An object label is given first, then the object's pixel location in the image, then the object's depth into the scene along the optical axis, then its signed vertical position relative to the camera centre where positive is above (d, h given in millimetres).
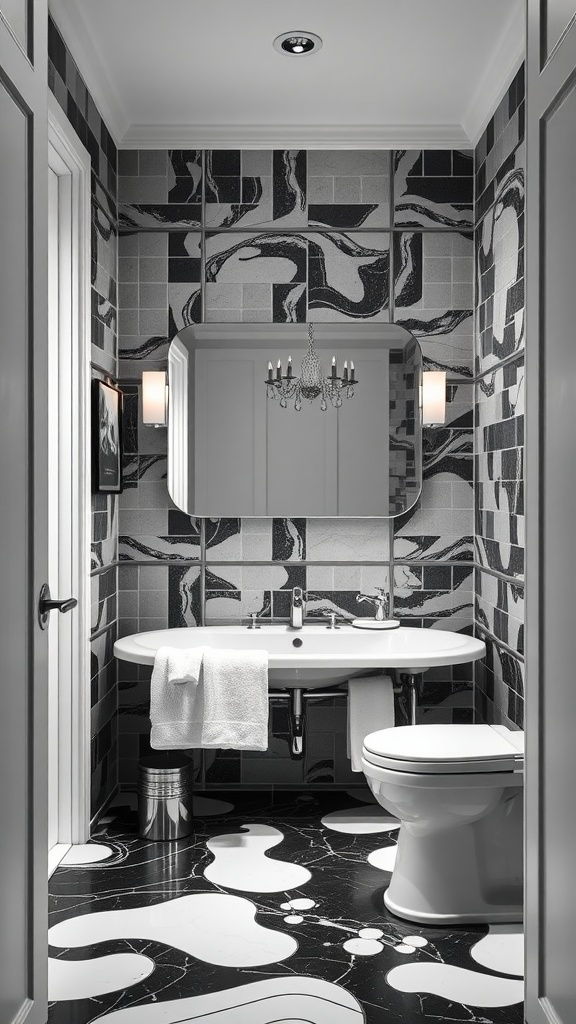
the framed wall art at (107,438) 3459 +299
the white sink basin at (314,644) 3373 -537
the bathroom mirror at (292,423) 3943 +389
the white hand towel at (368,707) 3539 -765
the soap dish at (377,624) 3834 -475
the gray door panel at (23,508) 1580 +8
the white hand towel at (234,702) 3270 -689
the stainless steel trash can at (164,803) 3340 -1077
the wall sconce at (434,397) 3857 +492
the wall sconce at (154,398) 3863 +489
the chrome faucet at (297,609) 3862 -416
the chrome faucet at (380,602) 3891 -390
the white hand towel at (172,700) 3256 -681
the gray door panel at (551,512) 1556 +1
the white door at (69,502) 3246 +38
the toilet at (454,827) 2646 -943
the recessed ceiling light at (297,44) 3135 +1650
